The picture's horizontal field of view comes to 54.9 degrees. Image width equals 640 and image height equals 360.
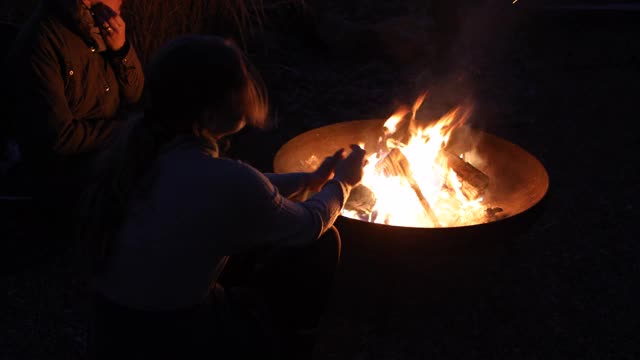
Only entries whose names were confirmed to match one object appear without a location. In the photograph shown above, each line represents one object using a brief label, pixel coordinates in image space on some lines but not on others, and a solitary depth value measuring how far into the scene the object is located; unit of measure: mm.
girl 1847
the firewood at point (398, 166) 3372
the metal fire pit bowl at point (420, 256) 2744
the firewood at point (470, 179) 3402
